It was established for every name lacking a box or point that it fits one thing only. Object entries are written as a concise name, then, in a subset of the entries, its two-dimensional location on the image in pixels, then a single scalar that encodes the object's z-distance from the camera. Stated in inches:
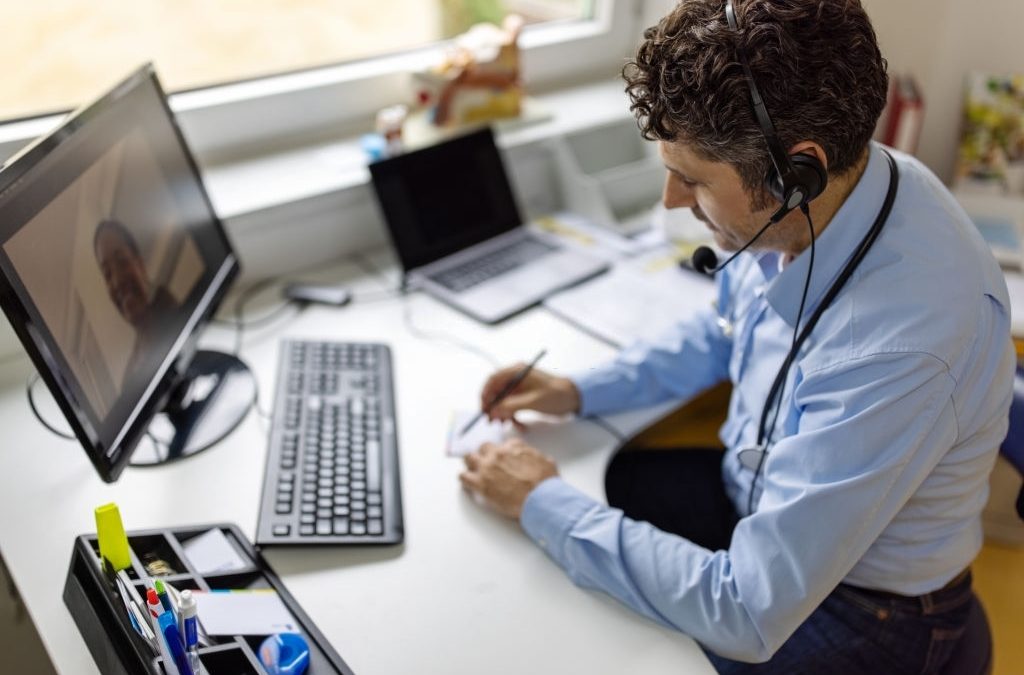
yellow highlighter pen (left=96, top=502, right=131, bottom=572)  34.8
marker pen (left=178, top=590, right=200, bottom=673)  30.6
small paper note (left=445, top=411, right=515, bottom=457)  47.9
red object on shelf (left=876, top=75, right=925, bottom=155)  72.4
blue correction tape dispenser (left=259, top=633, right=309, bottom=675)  34.7
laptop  61.1
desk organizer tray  33.2
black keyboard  41.4
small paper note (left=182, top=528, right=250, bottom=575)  38.7
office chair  44.9
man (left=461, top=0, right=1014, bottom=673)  35.0
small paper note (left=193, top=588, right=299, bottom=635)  35.3
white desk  36.6
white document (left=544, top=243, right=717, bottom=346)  58.4
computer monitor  36.0
